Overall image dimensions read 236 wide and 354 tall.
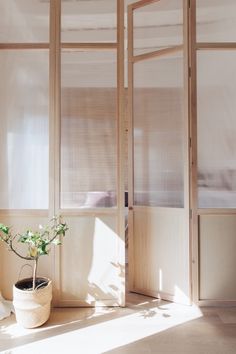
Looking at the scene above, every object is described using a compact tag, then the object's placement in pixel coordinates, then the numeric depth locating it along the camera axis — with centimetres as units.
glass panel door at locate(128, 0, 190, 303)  258
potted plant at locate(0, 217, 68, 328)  215
